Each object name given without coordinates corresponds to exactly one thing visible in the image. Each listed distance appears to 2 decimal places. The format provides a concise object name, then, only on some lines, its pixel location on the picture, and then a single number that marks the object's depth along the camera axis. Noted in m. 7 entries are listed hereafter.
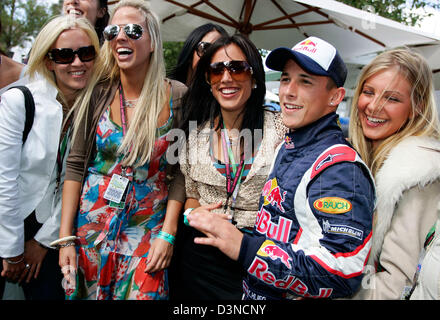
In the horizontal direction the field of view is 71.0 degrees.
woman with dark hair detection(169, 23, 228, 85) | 3.01
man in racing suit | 1.17
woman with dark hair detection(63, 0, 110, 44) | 2.77
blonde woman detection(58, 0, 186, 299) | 1.91
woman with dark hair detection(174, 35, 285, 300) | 1.86
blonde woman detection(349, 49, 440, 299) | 1.33
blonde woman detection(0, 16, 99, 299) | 1.85
